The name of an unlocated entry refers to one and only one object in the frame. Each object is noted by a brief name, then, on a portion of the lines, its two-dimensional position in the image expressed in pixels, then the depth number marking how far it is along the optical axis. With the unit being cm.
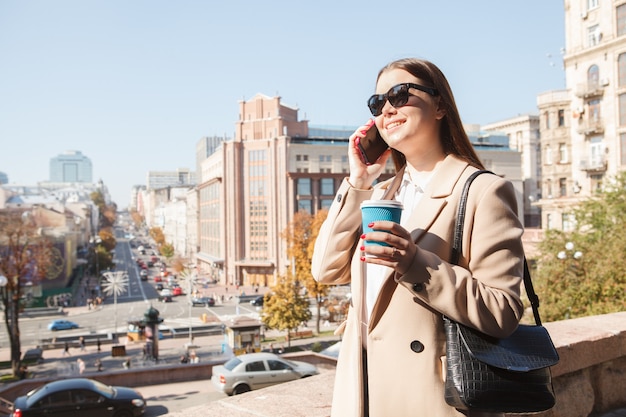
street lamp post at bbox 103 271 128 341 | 4059
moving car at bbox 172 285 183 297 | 6174
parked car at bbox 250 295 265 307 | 5238
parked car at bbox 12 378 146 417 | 1496
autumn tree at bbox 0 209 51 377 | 2834
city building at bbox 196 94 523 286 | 6338
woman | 196
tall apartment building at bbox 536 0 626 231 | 3080
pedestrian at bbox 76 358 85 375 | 2619
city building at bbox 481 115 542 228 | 7644
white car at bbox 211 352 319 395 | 1725
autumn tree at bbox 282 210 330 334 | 3644
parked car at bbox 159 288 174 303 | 5755
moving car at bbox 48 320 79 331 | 4297
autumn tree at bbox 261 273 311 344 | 3275
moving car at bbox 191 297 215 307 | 5428
